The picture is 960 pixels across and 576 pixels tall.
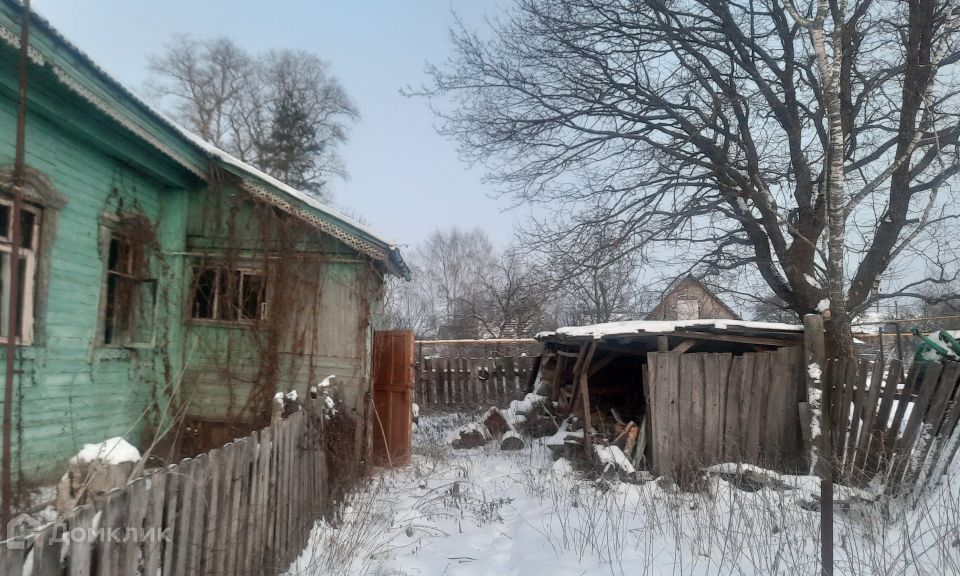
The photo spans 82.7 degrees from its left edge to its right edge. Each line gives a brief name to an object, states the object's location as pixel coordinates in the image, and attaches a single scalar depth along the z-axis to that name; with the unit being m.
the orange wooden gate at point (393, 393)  8.06
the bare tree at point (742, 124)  8.77
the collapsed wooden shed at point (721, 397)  6.68
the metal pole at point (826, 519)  3.17
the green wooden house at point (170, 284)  5.54
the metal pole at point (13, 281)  3.62
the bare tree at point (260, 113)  25.06
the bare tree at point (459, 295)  24.81
